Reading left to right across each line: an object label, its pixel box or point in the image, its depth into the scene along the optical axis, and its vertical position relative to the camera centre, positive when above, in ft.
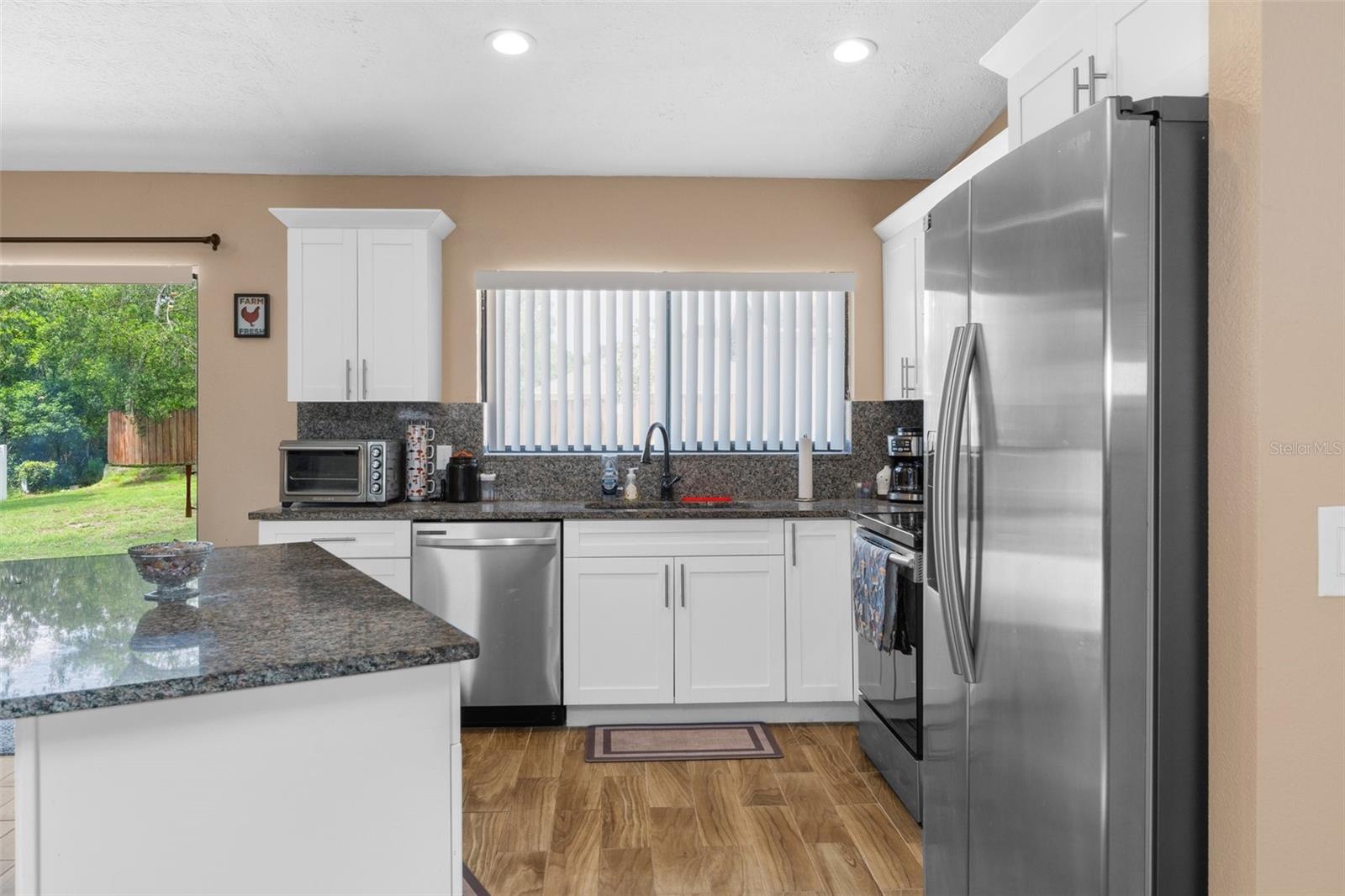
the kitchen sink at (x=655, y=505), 12.14 -0.85
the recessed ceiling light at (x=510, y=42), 9.29 +4.59
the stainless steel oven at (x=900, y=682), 8.91 -2.69
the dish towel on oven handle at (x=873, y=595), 9.27 -1.70
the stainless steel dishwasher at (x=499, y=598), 11.71 -2.10
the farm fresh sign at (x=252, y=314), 13.55 +2.19
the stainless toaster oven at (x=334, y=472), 12.28 -0.34
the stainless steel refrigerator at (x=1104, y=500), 4.01 -0.27
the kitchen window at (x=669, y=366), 13.98 +1.40
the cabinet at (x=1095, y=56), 4.43 +2.52
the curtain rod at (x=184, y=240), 13.42 +3.39
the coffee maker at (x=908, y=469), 12.90 -0.33
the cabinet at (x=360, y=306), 12.60 +2.18
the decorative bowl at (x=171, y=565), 5.52 -0.76
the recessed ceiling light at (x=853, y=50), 9.55 +4.61
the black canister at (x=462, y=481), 13.10 -0.50
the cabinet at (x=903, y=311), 12.46 +2.14
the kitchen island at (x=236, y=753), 3.81 -1.50
